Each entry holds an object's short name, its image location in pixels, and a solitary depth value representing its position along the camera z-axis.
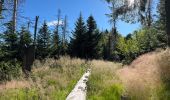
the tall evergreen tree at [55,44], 17.43
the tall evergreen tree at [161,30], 12.21
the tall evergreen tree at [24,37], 9.36
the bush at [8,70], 5.64
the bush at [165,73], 2.79
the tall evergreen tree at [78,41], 16.58
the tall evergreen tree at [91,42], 16.70
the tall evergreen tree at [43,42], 14.72
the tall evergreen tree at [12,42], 8.53
